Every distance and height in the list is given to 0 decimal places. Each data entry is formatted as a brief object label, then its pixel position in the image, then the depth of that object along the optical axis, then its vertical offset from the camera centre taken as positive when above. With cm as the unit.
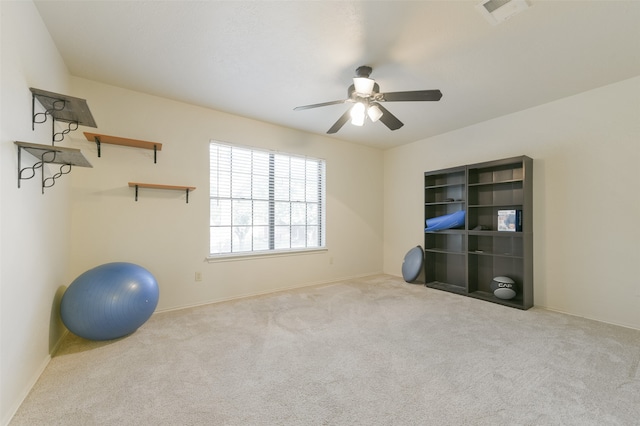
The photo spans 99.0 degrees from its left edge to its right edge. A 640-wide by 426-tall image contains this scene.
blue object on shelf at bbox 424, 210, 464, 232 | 413 -7
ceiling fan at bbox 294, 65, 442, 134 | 231 +105
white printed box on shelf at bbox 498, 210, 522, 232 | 347 -3
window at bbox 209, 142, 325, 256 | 378 +25
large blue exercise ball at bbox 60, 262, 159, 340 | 221 -72
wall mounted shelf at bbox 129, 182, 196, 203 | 306 +35
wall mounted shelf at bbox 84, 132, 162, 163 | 283 +82
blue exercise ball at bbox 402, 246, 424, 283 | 459 -80
